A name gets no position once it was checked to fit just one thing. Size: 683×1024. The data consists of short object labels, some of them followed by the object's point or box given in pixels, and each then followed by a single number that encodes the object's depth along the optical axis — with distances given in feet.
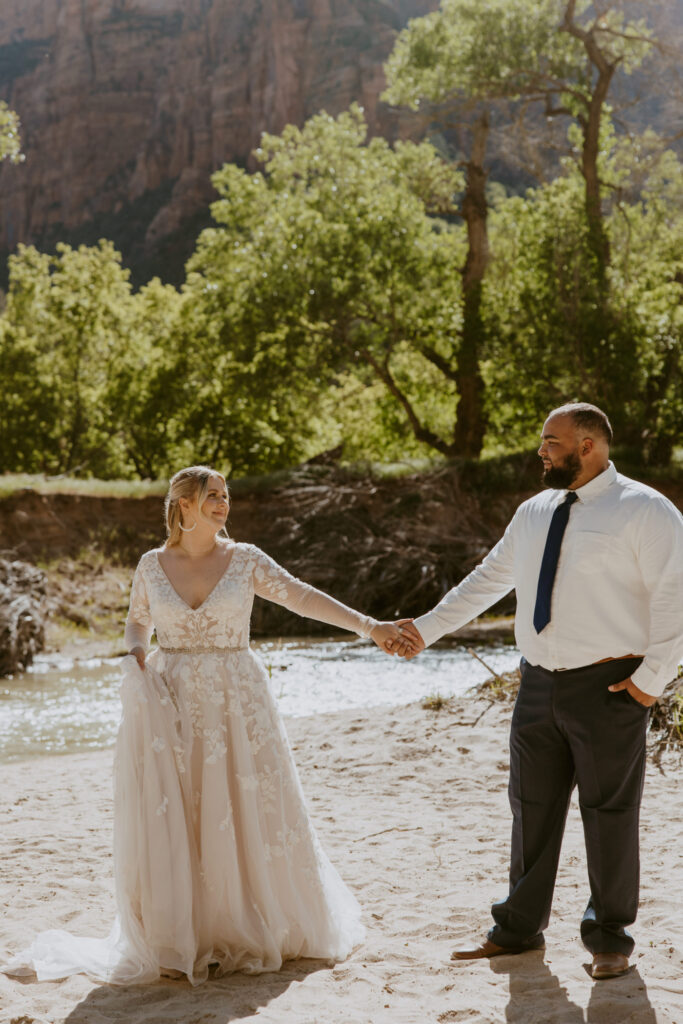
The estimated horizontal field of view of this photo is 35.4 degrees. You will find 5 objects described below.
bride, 14.71
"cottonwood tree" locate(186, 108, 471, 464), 93.91
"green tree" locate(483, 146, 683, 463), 88.43
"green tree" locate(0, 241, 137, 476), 126.11
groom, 13.29
